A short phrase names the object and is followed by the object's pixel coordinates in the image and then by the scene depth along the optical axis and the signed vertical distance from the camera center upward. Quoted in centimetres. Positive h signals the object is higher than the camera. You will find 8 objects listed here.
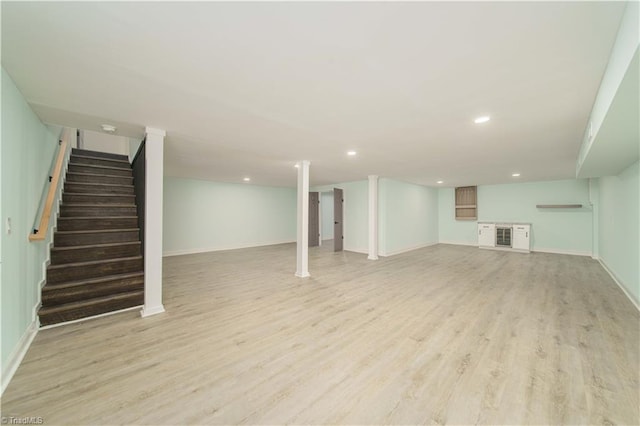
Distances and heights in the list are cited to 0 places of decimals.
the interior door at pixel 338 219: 797 -14
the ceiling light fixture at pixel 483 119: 262 +108
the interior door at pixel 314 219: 886 -16
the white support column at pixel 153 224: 302 -12
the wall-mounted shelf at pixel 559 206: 693 +28
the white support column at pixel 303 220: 486 -11
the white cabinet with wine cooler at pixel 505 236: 751 -69
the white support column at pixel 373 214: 676 +2
